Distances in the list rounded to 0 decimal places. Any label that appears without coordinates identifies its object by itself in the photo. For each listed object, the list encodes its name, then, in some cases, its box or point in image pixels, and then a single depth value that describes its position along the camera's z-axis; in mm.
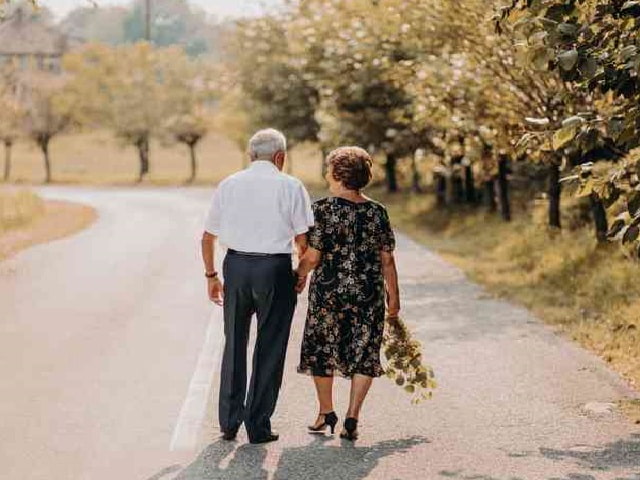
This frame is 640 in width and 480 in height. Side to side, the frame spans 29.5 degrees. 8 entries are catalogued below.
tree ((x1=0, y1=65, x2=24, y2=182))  43600
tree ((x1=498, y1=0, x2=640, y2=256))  6422
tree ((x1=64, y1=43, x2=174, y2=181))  70500
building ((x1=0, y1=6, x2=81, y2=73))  132750
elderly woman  7176
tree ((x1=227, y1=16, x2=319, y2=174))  45906
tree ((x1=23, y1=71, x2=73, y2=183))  70688
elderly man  7051
